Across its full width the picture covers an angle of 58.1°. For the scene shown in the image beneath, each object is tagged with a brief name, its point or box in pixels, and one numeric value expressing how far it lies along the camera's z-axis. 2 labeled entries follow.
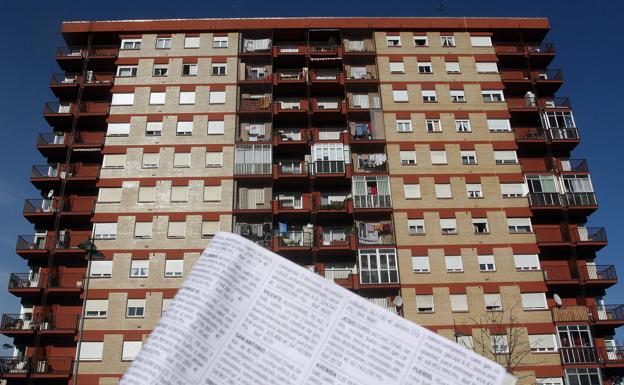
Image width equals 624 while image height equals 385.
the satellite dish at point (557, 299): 31.50
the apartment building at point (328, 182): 30.98
